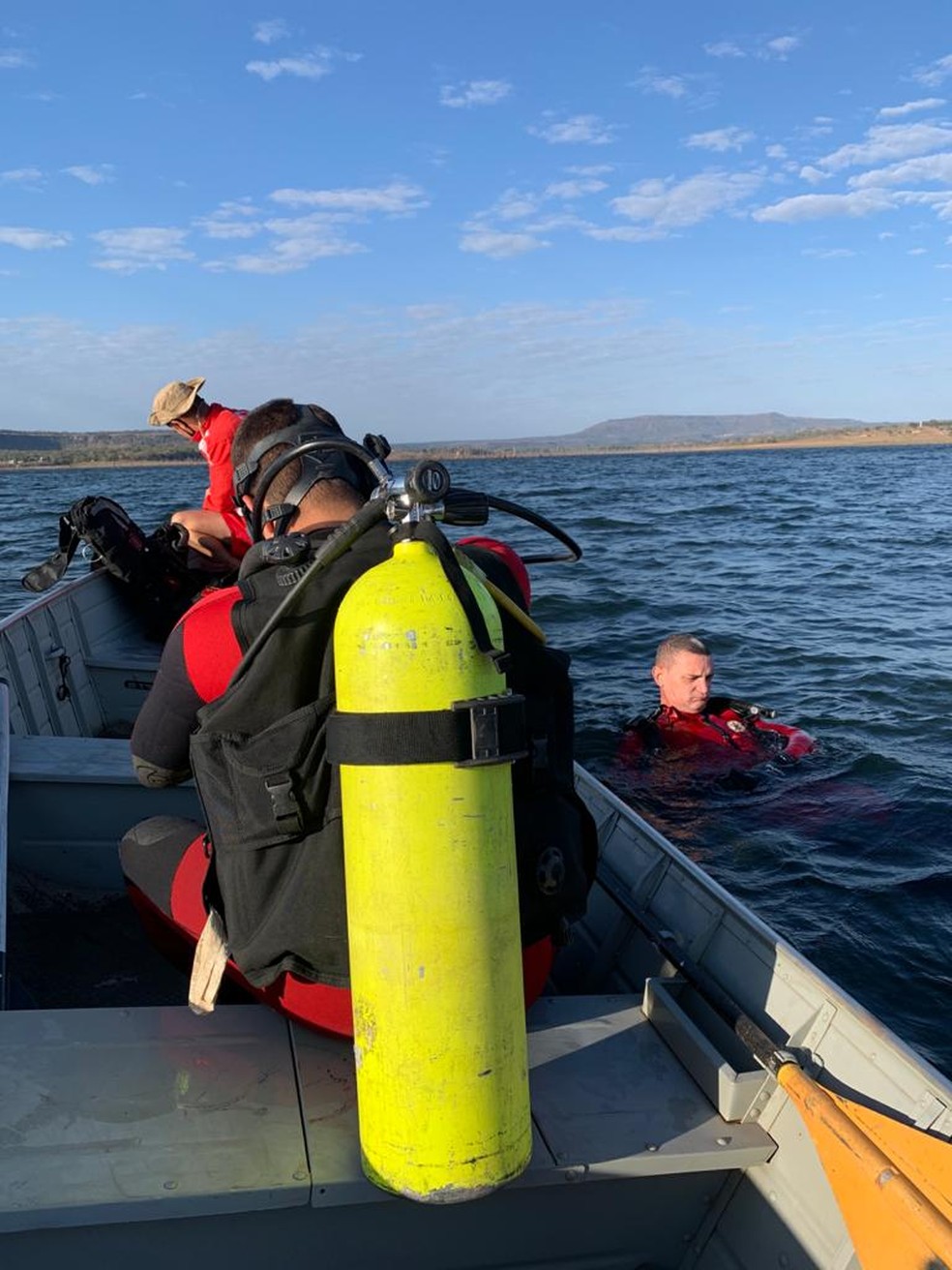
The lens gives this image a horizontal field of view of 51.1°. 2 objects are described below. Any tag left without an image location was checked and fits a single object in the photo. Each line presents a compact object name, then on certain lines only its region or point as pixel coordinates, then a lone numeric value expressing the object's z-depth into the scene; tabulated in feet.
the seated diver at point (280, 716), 7.18
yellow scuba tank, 6.36
